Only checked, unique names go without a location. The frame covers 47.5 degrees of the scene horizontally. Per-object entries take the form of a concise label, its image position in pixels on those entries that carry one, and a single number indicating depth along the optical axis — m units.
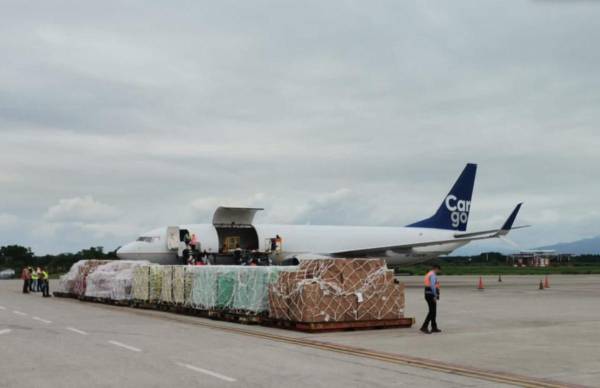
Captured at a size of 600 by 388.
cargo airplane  35.75
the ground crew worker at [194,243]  34.34
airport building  133.75
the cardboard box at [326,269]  17.84
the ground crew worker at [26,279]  36.87
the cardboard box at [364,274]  18.11
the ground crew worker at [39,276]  35.33
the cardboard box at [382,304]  18.05
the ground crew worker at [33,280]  37.38
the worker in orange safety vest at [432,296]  16.89
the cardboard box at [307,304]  17.19
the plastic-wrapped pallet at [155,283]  24.53
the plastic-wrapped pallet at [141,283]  25.17
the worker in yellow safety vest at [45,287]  33.33
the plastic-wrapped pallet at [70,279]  31.88
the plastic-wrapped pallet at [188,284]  22.26
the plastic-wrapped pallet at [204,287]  21.02
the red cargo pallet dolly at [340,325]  16.95
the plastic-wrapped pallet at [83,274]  30.53
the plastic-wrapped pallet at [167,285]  23.59
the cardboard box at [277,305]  17.94
